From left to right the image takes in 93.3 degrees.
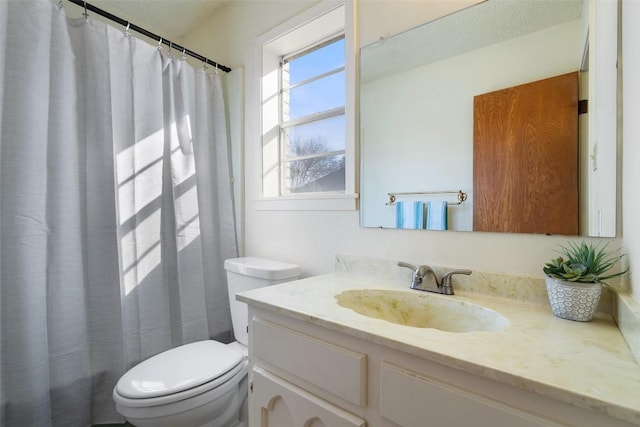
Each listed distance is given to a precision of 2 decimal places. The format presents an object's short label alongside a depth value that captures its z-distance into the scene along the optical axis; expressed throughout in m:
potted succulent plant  0.76
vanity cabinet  0.54
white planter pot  0.76
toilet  1.09
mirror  0.89
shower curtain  1.20
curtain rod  1.37
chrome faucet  1.05
